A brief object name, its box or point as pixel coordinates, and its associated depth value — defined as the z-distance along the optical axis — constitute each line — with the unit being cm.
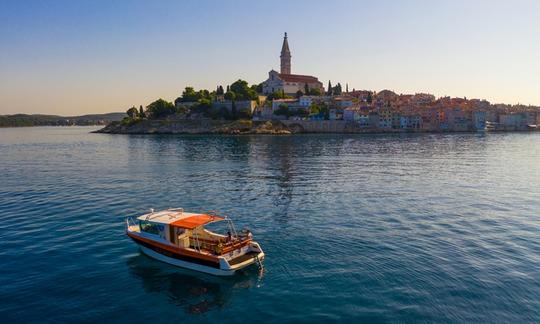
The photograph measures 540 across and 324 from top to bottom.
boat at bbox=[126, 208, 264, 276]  2144
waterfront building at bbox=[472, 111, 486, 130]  17762
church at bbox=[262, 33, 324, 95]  19875
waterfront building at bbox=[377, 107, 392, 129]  16575
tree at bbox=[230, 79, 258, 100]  18175
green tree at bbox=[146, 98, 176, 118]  18925
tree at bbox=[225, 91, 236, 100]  18000
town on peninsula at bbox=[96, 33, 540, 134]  16450
